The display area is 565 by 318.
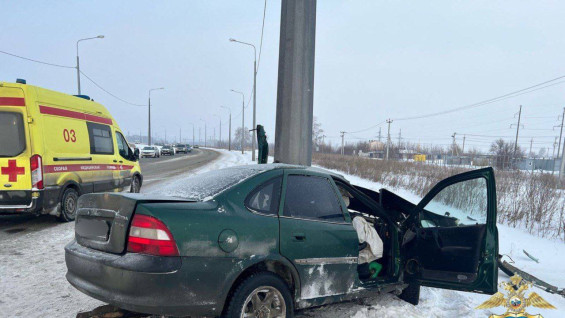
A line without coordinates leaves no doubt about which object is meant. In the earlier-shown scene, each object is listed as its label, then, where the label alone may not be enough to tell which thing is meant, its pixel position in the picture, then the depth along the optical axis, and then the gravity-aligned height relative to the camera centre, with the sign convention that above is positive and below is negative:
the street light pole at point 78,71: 24.25 +4.37
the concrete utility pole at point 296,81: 6.50 +1.13
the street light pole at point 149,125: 43.10 +1.15
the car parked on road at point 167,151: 46.66 -2.19
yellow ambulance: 5.95 -0.37
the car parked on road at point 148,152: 38.53 -1.97
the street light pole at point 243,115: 42.94 +2.89
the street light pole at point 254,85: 28.07 +4.47
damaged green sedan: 2.33 -0.89
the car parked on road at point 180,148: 56.00 -2.08
